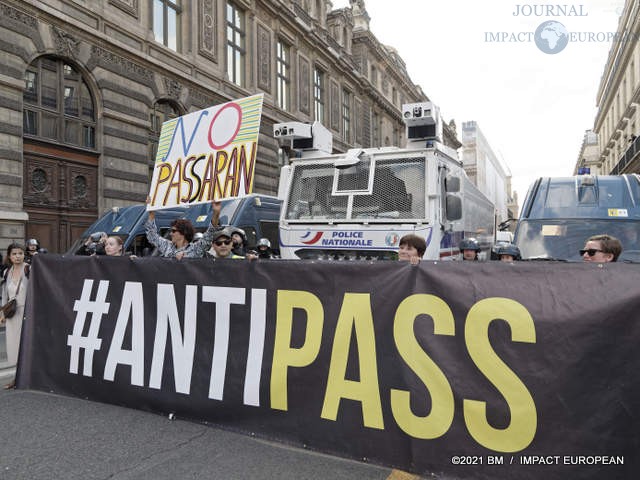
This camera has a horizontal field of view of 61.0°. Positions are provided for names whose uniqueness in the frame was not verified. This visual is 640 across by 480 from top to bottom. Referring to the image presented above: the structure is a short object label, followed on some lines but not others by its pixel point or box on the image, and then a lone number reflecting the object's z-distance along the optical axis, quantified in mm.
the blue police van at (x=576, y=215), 7277
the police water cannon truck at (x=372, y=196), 7480
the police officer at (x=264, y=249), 10852
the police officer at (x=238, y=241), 8734
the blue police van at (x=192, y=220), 11648
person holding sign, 5684
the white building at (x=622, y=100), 35344
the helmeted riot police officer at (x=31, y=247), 11445
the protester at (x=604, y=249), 4734
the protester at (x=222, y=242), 5617
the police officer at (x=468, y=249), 7898
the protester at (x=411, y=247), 5043
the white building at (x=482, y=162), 26594
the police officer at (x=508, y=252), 6639
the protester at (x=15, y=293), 6207
